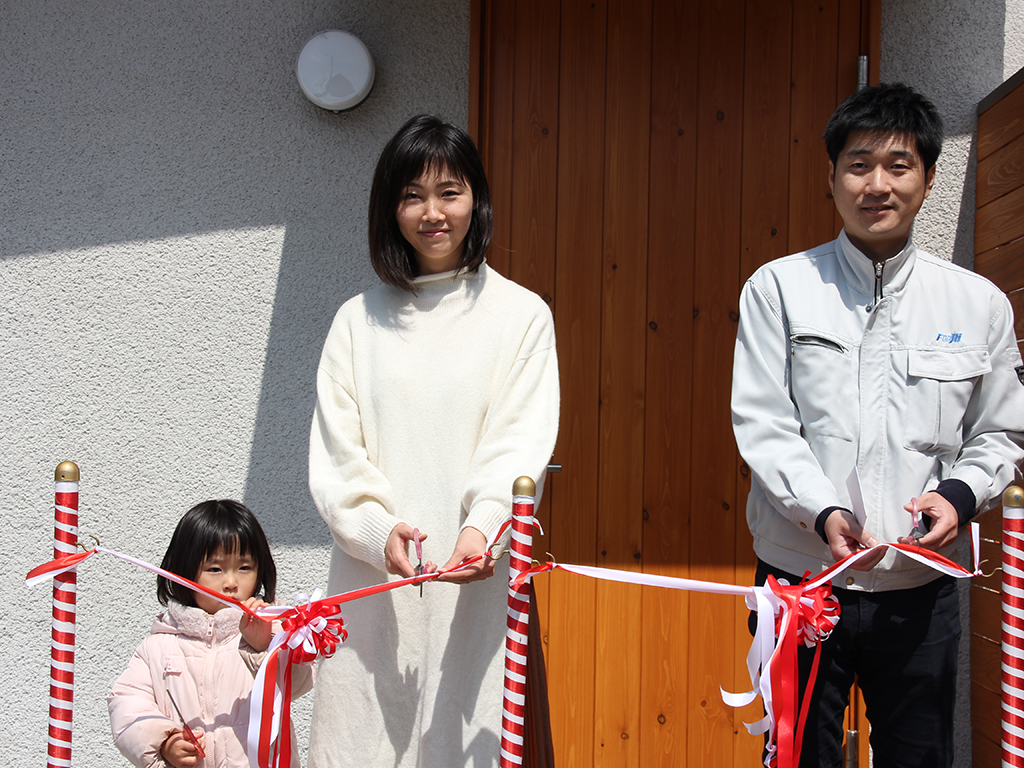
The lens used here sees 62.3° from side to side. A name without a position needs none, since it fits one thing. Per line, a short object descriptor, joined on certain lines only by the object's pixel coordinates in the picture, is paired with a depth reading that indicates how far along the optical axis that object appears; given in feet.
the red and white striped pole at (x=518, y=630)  5.64
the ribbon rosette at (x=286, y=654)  5.82
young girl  6.20
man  6.21
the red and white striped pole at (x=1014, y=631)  5.64
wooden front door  9.82
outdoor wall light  9.78
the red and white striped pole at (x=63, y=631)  6.03
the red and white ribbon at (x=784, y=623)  5.61
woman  6.25
